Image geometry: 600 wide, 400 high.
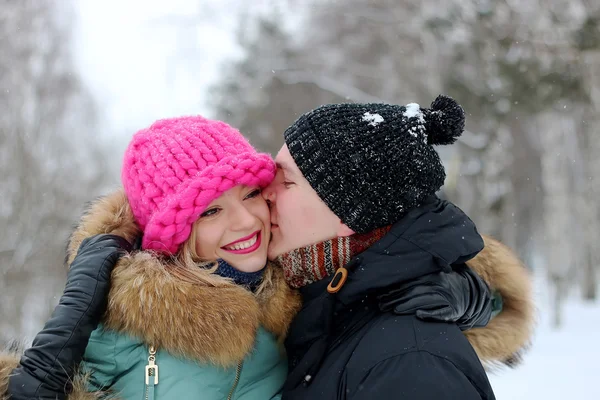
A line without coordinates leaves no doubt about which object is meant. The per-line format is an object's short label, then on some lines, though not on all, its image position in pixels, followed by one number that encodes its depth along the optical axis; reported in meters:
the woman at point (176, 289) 1.84
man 1.74
